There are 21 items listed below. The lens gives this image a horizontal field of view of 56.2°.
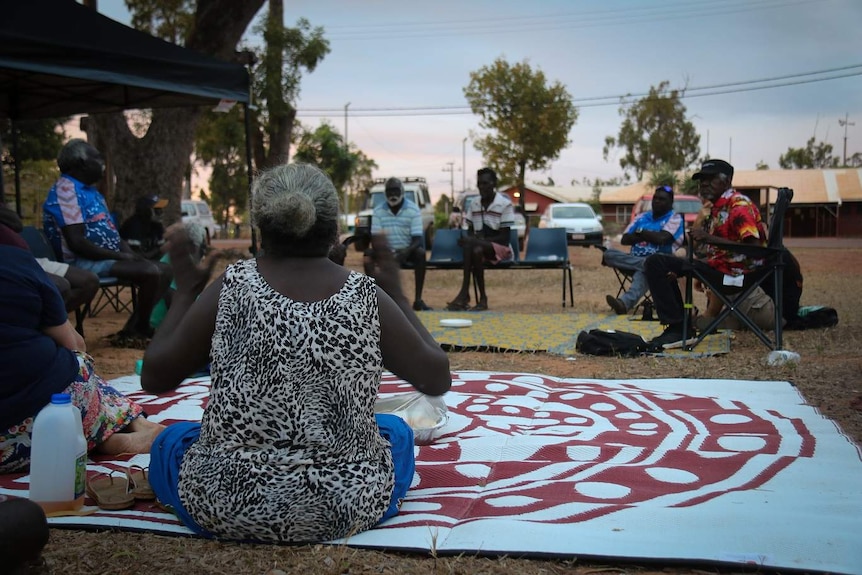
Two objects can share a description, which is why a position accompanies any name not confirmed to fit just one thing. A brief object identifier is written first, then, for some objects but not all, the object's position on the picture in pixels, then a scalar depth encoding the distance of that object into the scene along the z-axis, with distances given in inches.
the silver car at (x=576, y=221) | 829.2
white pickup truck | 805.2
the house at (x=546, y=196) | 2237.9
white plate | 278.3
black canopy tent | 210.1
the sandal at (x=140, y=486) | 105.2
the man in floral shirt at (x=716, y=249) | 224.1
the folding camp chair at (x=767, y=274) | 212.8
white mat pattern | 89.2
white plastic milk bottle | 98.1
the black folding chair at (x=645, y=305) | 299.6
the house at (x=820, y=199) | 1491.1
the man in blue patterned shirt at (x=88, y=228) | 229.5
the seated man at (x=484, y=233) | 343.0
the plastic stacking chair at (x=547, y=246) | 375.2
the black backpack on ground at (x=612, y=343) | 227.6
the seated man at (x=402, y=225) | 342.3
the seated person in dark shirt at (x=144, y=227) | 305.0
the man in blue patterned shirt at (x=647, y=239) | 308.5
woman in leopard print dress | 85.1
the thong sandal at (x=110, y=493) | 102.7
